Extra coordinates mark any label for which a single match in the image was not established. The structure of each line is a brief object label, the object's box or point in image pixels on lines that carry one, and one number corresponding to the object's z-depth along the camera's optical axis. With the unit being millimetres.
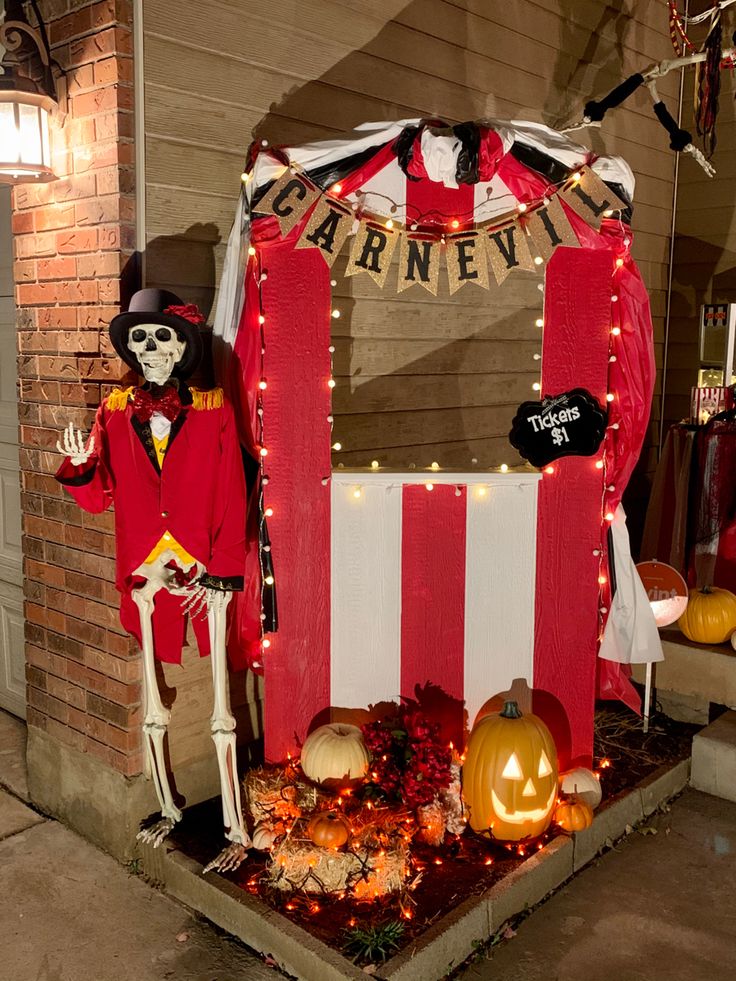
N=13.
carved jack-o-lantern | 3109
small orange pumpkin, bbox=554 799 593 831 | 3248
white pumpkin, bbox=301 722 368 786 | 3188
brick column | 3125
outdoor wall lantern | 3068
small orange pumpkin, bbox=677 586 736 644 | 4336
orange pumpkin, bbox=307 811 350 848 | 2889
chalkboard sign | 3238
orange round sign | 4180
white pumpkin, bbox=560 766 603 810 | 3404
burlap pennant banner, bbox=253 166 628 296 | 3098
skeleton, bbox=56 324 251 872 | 2951
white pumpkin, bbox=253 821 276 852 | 3125
